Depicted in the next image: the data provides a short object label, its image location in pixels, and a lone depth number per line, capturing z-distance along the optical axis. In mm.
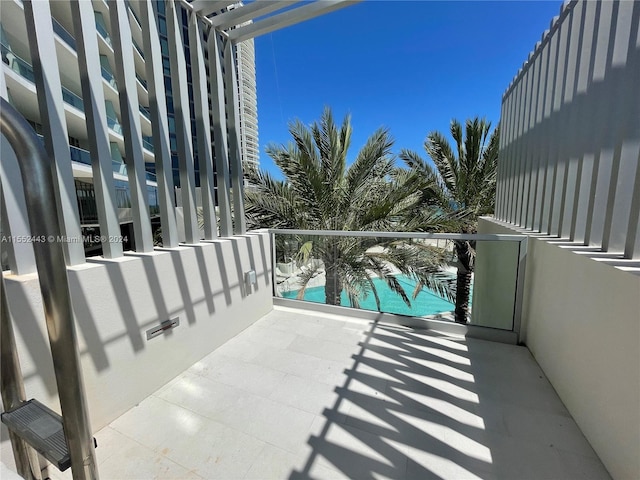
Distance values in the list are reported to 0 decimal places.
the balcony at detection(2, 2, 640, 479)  1577
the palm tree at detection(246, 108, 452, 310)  4266
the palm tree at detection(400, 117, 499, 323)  6348
